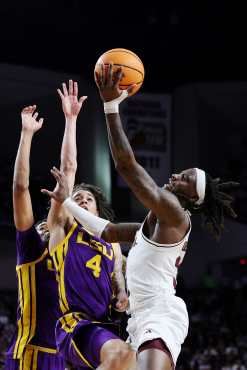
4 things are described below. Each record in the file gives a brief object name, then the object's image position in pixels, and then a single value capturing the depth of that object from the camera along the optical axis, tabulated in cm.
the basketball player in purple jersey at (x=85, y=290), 641
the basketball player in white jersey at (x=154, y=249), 602
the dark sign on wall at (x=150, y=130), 2445
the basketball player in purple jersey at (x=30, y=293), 705
